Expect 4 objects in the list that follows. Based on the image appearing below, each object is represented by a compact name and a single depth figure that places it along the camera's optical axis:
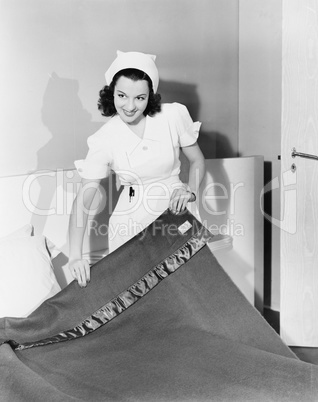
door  2.77
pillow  2.14
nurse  2.25
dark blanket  1.56
